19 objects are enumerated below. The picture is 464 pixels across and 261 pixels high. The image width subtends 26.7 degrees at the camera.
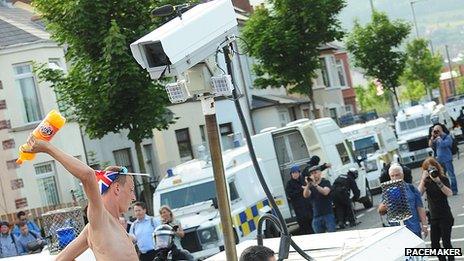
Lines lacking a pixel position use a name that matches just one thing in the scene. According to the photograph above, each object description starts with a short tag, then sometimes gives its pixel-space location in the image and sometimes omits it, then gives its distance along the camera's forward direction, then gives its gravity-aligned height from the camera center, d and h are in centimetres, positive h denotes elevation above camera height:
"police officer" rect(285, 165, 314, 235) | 2005 -148
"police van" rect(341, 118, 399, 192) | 2956 -105
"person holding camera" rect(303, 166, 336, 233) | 1755 -147
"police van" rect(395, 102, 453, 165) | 3888 -104
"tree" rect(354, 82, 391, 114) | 10787 +152
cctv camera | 634 +72
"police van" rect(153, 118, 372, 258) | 1766 -84
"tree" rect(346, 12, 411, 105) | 5644 +361
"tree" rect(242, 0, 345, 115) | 3788 +345
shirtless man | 482 -23
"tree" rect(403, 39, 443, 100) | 7894 +302
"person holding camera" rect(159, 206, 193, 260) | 1485 -102
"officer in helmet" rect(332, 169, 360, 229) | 2116 -180
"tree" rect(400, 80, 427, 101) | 9719 +128
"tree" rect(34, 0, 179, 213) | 2353 +231
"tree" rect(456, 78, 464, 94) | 13811 +105
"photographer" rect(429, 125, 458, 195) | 2258 -112
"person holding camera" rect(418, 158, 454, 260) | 1266 -126
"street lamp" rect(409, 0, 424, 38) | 7256 +745
